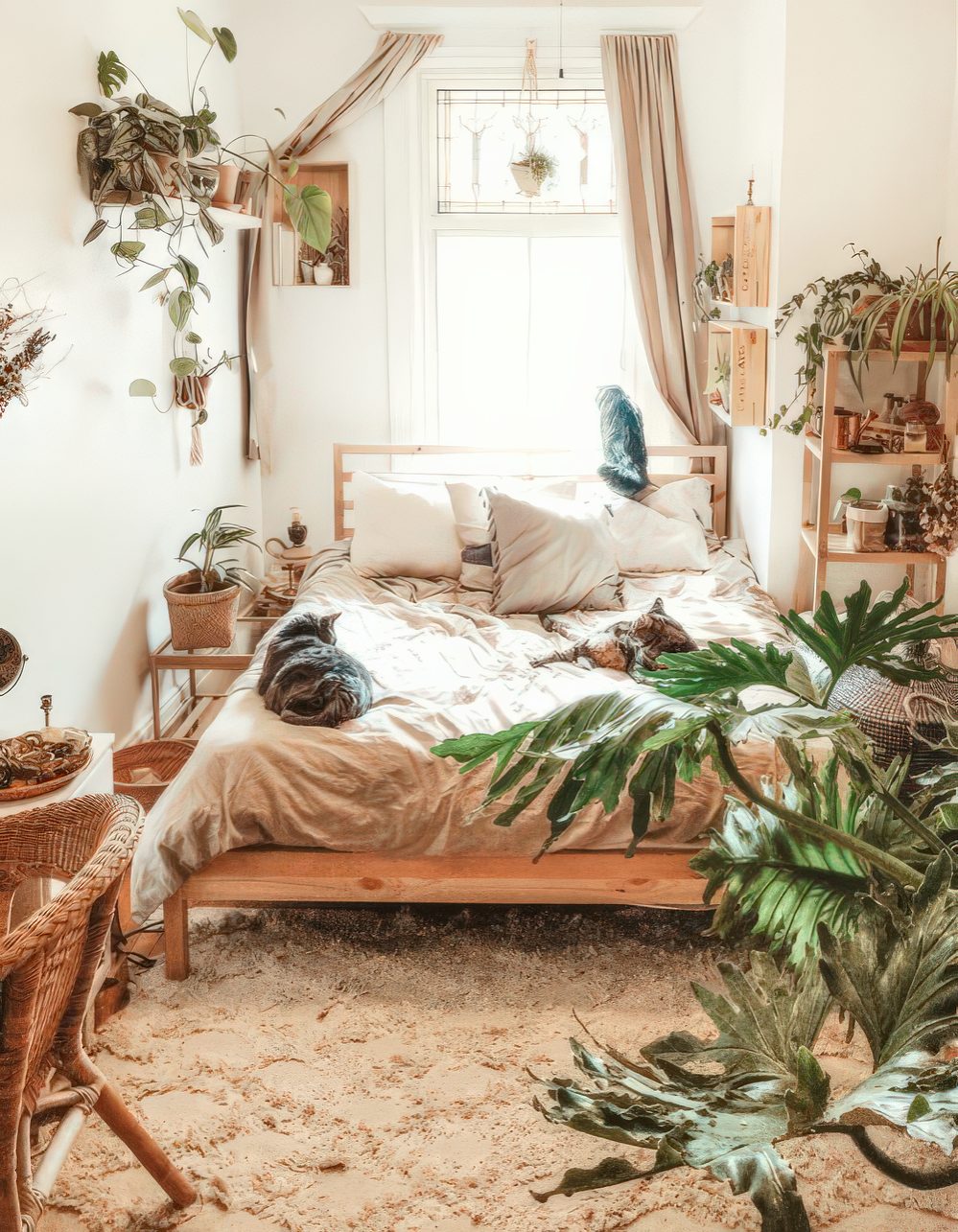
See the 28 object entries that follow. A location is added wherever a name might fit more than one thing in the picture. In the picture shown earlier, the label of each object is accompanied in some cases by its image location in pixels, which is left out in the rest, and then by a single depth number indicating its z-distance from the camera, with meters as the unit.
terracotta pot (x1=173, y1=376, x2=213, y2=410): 4.19
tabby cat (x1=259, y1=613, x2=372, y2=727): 2.96
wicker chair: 1.62
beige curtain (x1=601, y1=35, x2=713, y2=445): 4.78
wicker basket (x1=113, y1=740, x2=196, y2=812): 3.66
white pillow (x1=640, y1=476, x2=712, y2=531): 4.60
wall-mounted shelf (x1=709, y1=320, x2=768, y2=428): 4.11
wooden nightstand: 3.99
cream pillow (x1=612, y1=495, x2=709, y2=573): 4.46
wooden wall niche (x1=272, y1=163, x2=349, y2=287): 5.00
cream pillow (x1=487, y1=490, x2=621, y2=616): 4.04
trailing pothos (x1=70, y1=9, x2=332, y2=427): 3.34
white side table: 2.27
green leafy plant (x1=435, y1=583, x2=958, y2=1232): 1.30
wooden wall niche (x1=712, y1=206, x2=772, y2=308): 4.09
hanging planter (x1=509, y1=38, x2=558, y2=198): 4.78
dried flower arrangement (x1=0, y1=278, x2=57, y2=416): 2.69
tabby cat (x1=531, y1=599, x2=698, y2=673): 3.39
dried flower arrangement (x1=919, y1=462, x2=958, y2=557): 3.48
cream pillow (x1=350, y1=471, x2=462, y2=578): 4.39
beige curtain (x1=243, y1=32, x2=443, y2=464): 4.78
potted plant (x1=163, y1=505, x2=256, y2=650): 4.00
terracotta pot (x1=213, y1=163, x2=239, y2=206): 4.02
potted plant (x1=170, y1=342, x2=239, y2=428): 4.07
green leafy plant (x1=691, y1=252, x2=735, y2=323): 4.54
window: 4.95
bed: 2.81
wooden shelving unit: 3.55
